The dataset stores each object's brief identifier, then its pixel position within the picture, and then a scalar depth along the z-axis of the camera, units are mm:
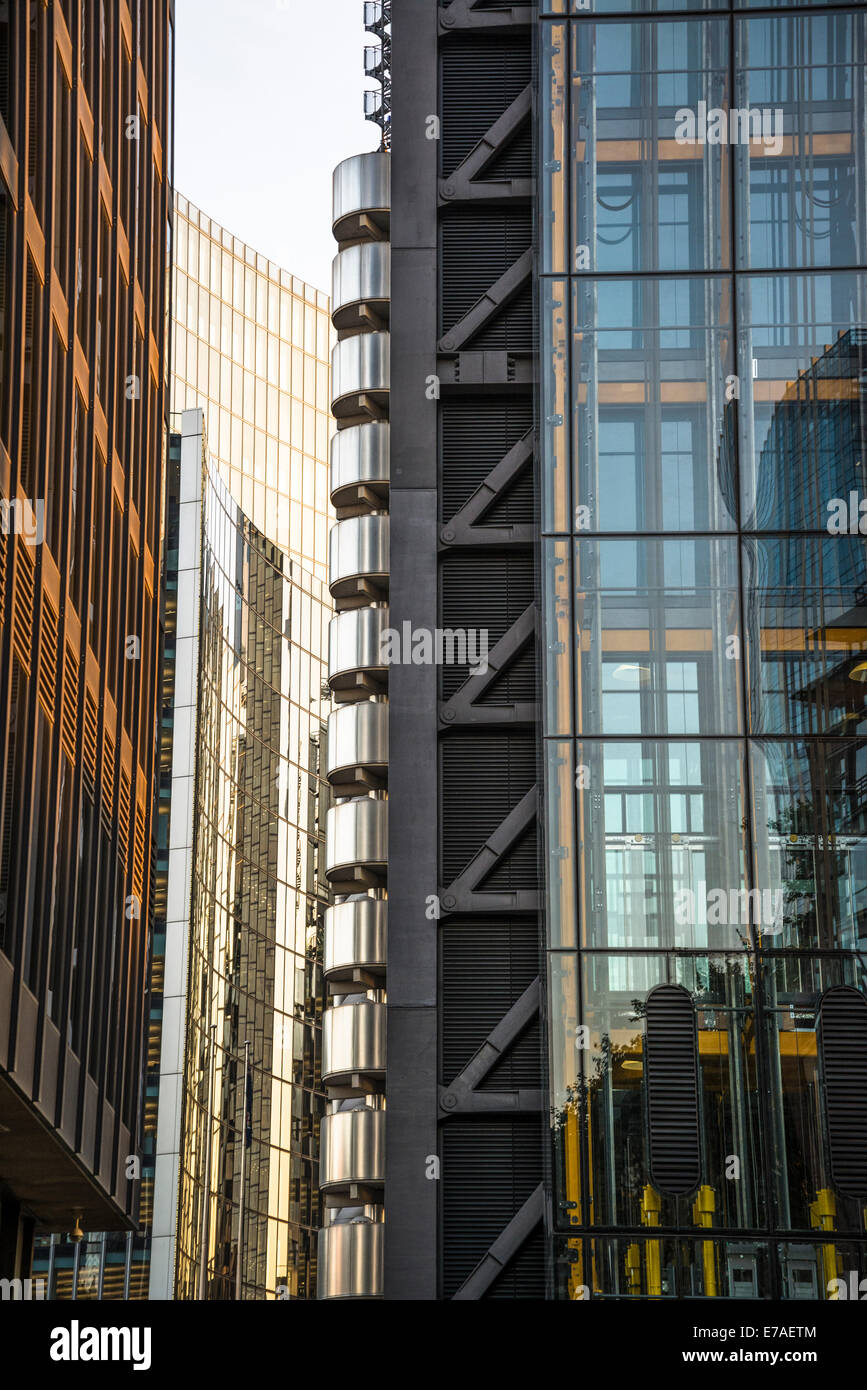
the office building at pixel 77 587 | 28812
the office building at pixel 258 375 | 116250
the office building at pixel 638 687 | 26516
